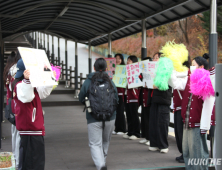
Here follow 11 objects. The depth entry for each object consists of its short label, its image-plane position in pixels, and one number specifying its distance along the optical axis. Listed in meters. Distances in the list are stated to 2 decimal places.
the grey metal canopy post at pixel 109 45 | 10.90
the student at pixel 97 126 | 4.44
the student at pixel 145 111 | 6.13
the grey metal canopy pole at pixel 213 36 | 5.17
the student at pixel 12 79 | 4.41
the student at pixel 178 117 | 4.92
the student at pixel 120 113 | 7.27
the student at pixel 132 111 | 6.83
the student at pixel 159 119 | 5.54
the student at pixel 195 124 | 3.86
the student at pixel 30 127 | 3.64
